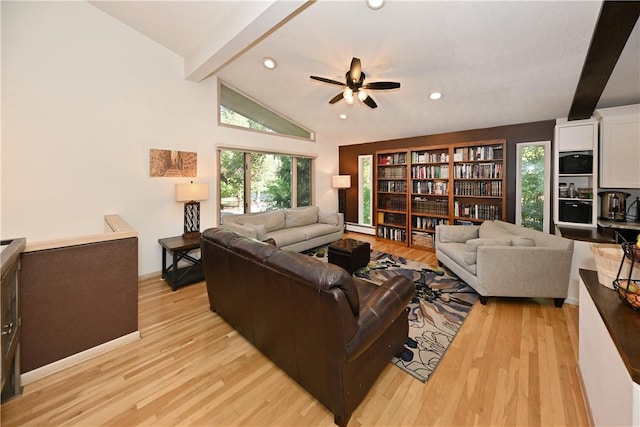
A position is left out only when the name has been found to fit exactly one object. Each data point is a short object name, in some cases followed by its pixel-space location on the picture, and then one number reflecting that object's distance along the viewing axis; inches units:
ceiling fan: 110.8
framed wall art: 140.2
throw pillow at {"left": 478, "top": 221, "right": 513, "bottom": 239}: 127.3
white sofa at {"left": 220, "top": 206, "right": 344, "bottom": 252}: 160.2
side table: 126.6
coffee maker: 126.6
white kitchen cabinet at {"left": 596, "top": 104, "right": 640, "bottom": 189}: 116.0
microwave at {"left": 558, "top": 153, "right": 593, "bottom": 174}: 129.1
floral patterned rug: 77.6
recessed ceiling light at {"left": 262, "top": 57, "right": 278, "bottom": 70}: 138.0
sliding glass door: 179.0
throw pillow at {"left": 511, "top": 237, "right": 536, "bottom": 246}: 107.7
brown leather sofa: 51.9
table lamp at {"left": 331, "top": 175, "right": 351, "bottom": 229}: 241.1
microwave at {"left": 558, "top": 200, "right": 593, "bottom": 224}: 131.0
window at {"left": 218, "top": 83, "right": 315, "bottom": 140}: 172.9
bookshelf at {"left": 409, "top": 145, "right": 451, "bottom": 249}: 192.4
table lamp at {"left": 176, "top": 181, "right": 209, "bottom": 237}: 141.1
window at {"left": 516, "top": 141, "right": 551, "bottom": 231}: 156.6
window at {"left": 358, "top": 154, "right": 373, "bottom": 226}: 244.7
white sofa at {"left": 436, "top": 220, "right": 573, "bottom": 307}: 102.6
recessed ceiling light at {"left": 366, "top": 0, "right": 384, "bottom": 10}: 87.6
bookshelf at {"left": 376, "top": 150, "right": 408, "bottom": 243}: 216.1
